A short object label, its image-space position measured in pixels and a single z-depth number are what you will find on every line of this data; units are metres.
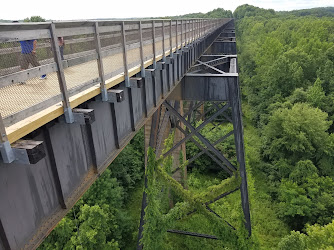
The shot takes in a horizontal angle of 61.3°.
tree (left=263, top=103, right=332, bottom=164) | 20.00
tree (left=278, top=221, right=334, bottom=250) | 12.19
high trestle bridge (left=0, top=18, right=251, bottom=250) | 2.92
